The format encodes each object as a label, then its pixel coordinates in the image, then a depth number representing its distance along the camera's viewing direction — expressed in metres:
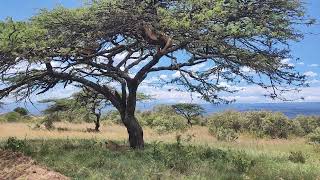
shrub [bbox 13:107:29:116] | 64.28
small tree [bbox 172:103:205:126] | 46.90
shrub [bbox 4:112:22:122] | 55.81
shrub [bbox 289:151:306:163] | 18.12
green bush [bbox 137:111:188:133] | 41.29
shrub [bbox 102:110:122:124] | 56.83
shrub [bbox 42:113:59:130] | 41.06
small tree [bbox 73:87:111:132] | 23.60
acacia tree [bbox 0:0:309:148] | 15.01
